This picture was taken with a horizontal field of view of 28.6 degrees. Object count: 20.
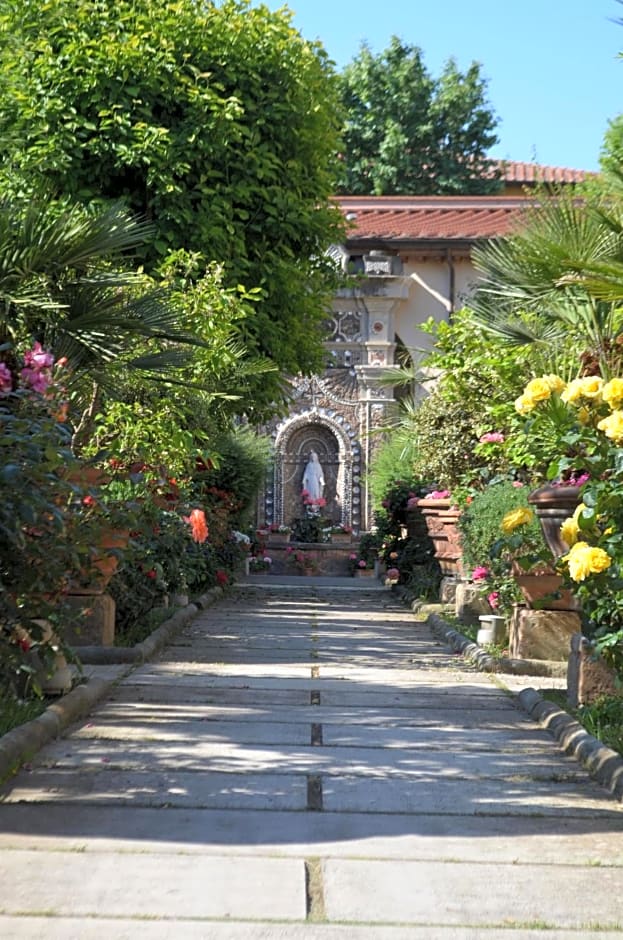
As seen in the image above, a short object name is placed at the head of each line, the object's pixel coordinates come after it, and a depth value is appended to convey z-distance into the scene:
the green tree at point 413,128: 32.25
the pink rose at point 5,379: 5.41
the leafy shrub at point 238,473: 15.75
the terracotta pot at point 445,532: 11.82
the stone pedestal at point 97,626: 8.06
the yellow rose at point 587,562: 4.99
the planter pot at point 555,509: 7.11
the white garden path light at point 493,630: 8.73
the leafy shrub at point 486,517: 9.39
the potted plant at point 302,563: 23.56
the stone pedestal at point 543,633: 8.02
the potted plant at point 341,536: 24.92
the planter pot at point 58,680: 6.03
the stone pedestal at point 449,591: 12.43
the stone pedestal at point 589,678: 6.09
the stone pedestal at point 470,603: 10.40
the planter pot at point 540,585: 8.05
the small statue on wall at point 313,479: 25.69
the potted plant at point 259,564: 22.29
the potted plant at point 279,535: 24.85
